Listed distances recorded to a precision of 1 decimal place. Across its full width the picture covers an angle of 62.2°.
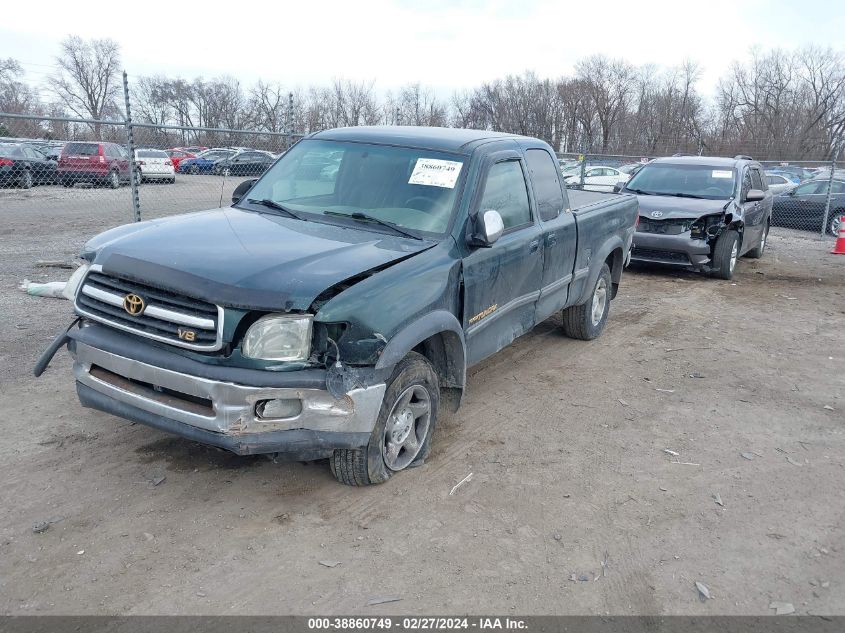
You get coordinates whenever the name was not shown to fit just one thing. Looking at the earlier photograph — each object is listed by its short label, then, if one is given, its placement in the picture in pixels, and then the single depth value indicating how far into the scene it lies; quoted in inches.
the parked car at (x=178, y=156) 881.6
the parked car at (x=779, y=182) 959.6
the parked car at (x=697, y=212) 414.0
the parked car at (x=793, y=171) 1148.6
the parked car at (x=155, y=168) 668.7
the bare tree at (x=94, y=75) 2935.5
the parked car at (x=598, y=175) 1001.2
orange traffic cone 549.0
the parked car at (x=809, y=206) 689.6
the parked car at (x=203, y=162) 589.2
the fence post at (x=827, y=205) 653.1
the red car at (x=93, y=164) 579.2
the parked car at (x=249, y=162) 516.6
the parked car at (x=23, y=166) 655.1
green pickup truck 133.4
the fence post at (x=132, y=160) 358.9
